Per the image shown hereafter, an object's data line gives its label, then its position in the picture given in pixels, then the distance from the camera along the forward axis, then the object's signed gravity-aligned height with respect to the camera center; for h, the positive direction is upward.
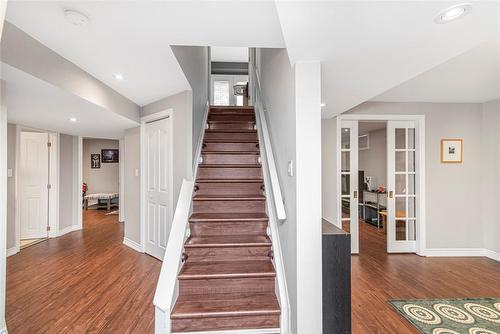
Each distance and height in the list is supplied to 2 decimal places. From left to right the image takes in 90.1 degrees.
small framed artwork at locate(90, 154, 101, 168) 8.18 +0.23
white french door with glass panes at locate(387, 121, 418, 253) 4.07 -0.37
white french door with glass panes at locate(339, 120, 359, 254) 4.05 -0.19
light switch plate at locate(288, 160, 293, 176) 1.91 -0.01
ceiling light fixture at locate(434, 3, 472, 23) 1.16 +0.75
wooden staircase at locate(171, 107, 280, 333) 1.92 -0.79
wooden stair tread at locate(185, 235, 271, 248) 2.32 -0.71
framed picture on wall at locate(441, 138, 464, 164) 3.98 +0.26
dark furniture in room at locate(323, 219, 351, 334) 1.74 -0.81
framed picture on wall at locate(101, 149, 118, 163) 8.21 +0.39
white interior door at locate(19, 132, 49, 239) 4.76 -0.33
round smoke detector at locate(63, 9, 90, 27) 1.54 +0.95
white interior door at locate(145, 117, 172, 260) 3.53 -0.29
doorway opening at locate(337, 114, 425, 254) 4.01 -0.17
